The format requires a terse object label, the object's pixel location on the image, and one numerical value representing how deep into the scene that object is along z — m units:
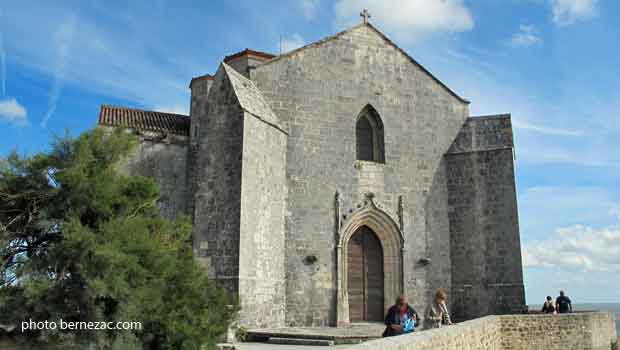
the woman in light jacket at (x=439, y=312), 11.34
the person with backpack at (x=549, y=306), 16.17
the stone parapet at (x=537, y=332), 11.26
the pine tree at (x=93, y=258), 8.73
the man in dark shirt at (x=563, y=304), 16.92
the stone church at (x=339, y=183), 14.01
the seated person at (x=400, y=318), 10.01
